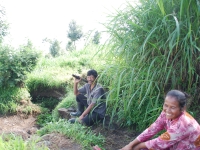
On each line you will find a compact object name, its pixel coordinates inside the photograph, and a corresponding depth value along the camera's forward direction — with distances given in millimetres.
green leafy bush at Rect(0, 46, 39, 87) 6332
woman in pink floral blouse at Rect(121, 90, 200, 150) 2094
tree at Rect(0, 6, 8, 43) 10695
